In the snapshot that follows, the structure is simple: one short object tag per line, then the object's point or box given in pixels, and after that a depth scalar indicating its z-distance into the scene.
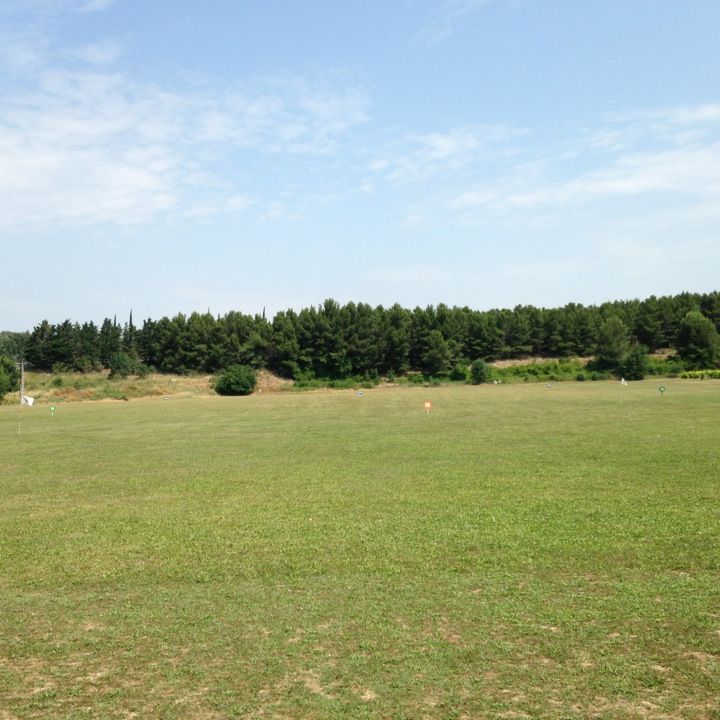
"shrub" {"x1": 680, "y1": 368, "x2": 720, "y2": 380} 81.75
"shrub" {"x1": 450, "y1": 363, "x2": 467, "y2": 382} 94.94
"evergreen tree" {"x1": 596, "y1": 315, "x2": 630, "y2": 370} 93.38
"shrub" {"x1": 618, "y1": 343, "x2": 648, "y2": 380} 86.50
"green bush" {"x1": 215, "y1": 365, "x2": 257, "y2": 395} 79.56
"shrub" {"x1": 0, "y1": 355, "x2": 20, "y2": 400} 68.88
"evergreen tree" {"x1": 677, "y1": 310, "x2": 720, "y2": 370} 93.75
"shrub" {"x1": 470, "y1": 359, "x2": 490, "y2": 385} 90.75
